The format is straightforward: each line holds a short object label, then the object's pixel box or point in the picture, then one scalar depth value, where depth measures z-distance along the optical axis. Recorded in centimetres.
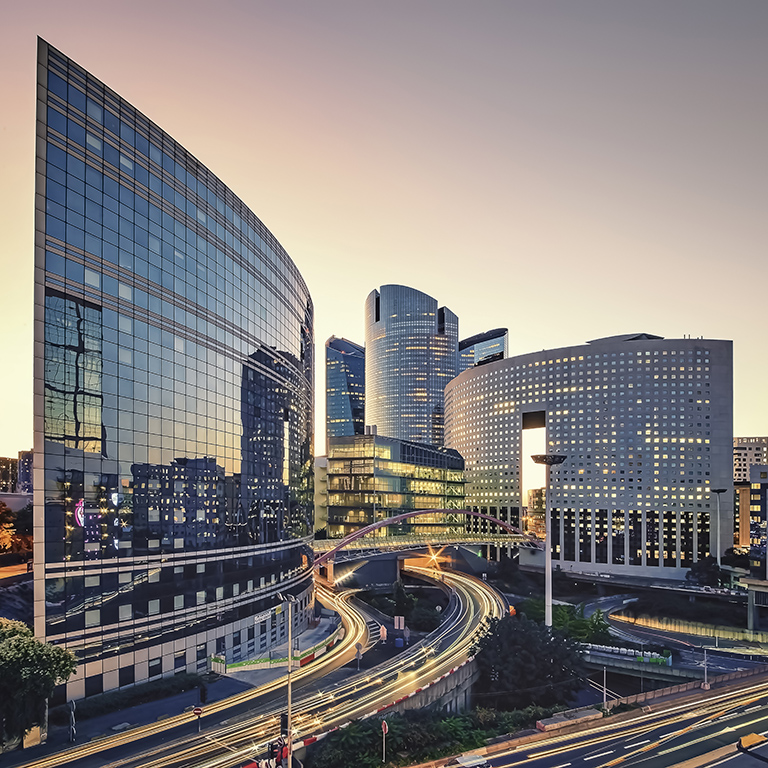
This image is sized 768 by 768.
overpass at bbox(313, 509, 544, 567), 9389
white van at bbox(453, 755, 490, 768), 3744
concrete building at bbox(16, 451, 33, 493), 16227
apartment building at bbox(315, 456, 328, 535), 13538
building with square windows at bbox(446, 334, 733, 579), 15450
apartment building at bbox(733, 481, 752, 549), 16612
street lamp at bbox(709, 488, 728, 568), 13776
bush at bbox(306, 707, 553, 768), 3750
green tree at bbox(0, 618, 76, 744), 3625
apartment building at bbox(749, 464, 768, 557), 12356
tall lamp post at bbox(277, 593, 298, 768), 3122
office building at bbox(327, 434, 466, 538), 13125
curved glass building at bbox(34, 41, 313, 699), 4366
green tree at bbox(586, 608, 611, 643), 8088
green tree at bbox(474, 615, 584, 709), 5809
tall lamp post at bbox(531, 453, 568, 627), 6481
